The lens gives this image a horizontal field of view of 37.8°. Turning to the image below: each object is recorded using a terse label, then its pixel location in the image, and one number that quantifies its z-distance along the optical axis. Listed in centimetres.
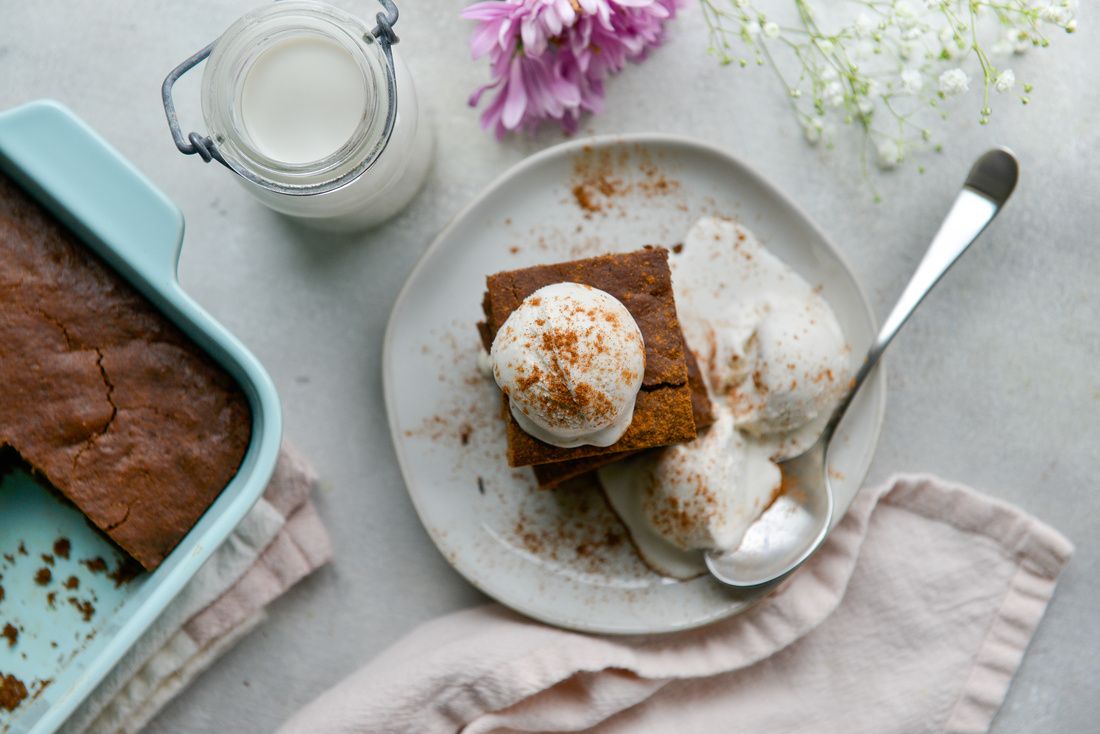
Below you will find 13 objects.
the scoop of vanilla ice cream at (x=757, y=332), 60
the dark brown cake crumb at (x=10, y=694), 59
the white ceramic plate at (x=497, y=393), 61
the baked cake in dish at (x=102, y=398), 57
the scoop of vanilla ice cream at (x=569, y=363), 55
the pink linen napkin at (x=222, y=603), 61
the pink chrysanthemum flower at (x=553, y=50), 58
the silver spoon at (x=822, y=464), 60
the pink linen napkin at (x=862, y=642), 61
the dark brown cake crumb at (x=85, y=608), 60
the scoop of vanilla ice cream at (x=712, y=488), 60
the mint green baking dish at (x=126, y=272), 55
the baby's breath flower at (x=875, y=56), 62
